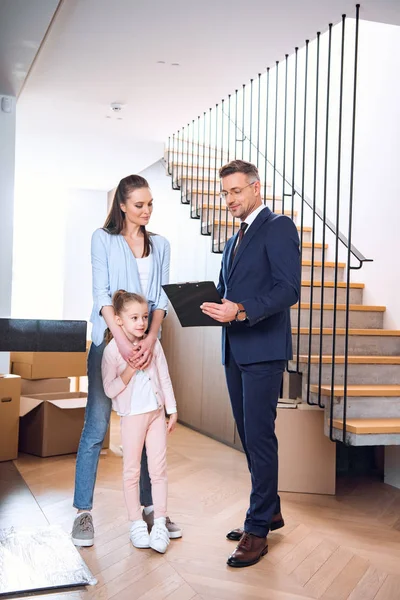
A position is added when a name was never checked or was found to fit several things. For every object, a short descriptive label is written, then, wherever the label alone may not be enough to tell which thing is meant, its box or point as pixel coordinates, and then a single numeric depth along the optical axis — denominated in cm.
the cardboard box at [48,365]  480
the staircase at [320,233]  333
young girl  259
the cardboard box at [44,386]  483
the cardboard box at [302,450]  355
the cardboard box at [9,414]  407
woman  262
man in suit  251
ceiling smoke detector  503
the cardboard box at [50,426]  423
